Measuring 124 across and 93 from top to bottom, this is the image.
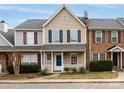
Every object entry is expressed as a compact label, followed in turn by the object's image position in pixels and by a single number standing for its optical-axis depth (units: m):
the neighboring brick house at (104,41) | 23.85
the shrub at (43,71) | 21.16
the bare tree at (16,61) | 20.48
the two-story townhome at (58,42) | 22.94
